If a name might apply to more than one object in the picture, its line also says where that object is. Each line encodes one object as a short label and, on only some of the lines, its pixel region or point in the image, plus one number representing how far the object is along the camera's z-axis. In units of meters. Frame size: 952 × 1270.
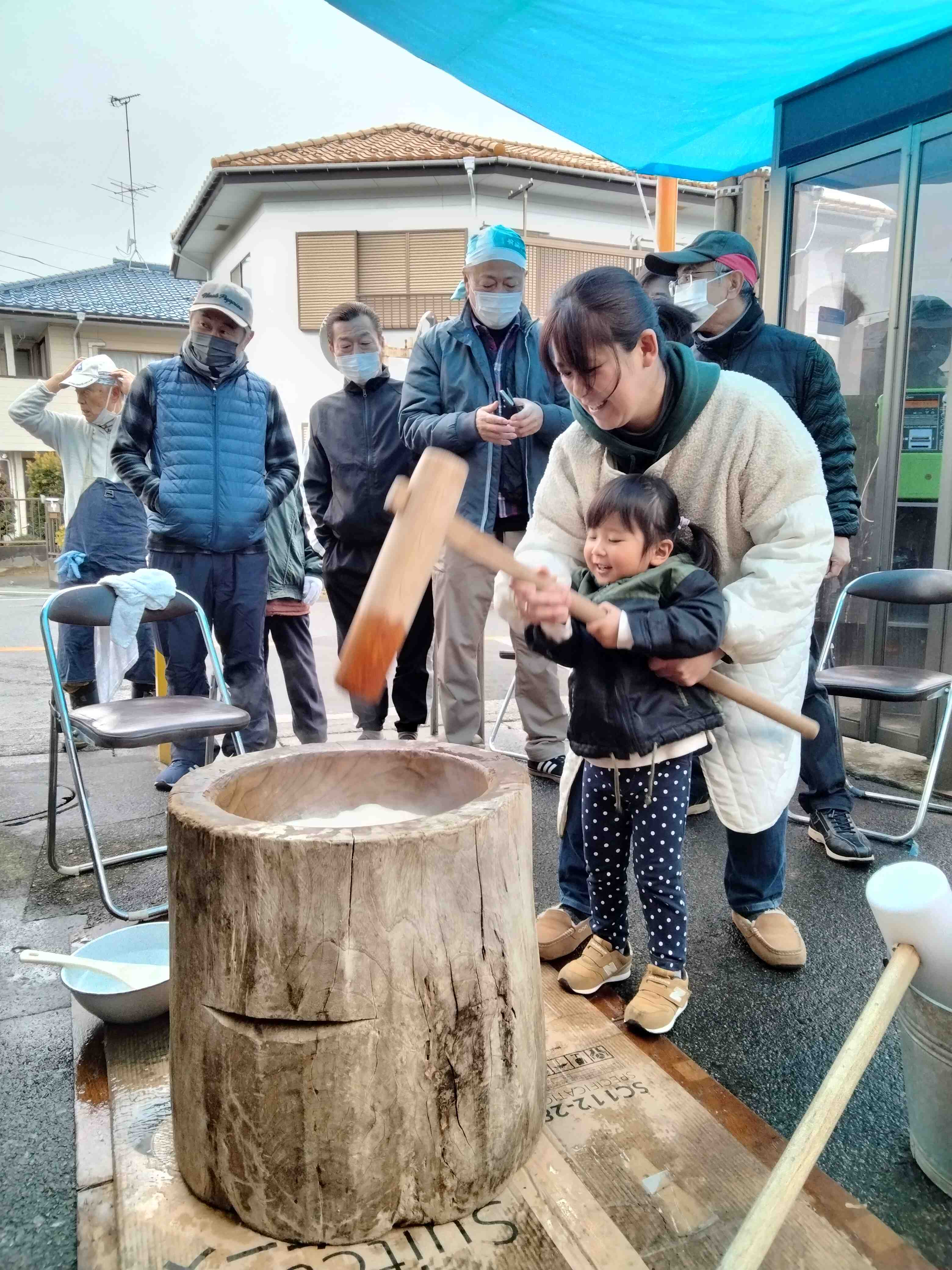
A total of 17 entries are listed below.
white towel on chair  3.27
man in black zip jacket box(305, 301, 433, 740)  4.16
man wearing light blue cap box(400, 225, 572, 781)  3.84
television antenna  27.08
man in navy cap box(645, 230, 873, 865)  3.20
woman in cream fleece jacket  1.88
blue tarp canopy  3.28
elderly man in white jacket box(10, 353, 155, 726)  4.64
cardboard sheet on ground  1.38
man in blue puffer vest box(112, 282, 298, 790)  3.83
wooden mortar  1.38
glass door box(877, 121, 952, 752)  4.09
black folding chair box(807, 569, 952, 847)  3.23
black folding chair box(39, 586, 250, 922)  2.74
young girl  1.92
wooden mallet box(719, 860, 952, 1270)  1.23
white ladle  2.09
